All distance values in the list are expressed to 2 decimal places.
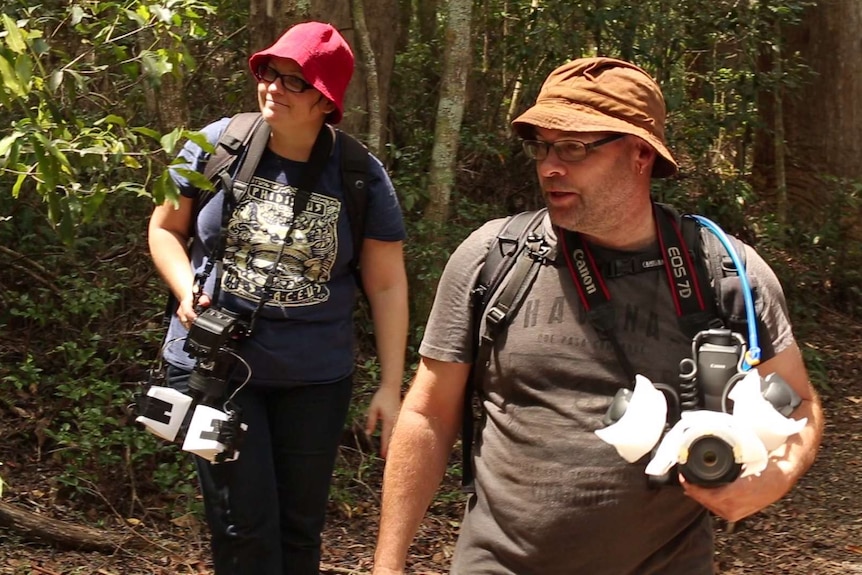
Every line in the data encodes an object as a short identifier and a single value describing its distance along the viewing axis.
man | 2.36
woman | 3.45
